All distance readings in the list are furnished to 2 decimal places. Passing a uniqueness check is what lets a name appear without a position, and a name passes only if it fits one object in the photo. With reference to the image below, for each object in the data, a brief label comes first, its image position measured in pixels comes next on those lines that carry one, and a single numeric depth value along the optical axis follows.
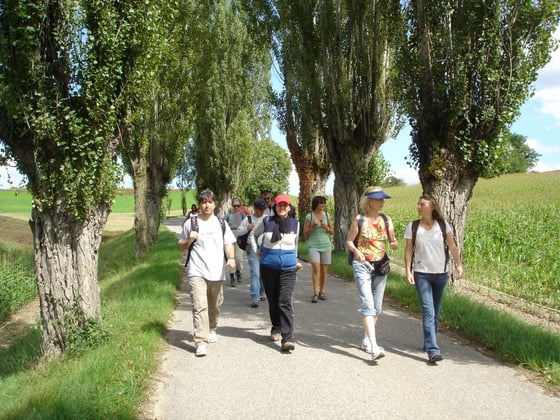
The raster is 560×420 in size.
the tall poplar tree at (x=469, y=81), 7.88
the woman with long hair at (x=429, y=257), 5.30
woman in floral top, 5.40
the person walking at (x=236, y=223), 9.89
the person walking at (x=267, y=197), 10.25
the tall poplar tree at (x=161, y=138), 14.96
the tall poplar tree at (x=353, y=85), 12.88
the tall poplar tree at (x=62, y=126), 5.38
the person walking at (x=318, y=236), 8.09
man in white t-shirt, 5.53
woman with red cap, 5.80
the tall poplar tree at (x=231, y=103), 24.80
